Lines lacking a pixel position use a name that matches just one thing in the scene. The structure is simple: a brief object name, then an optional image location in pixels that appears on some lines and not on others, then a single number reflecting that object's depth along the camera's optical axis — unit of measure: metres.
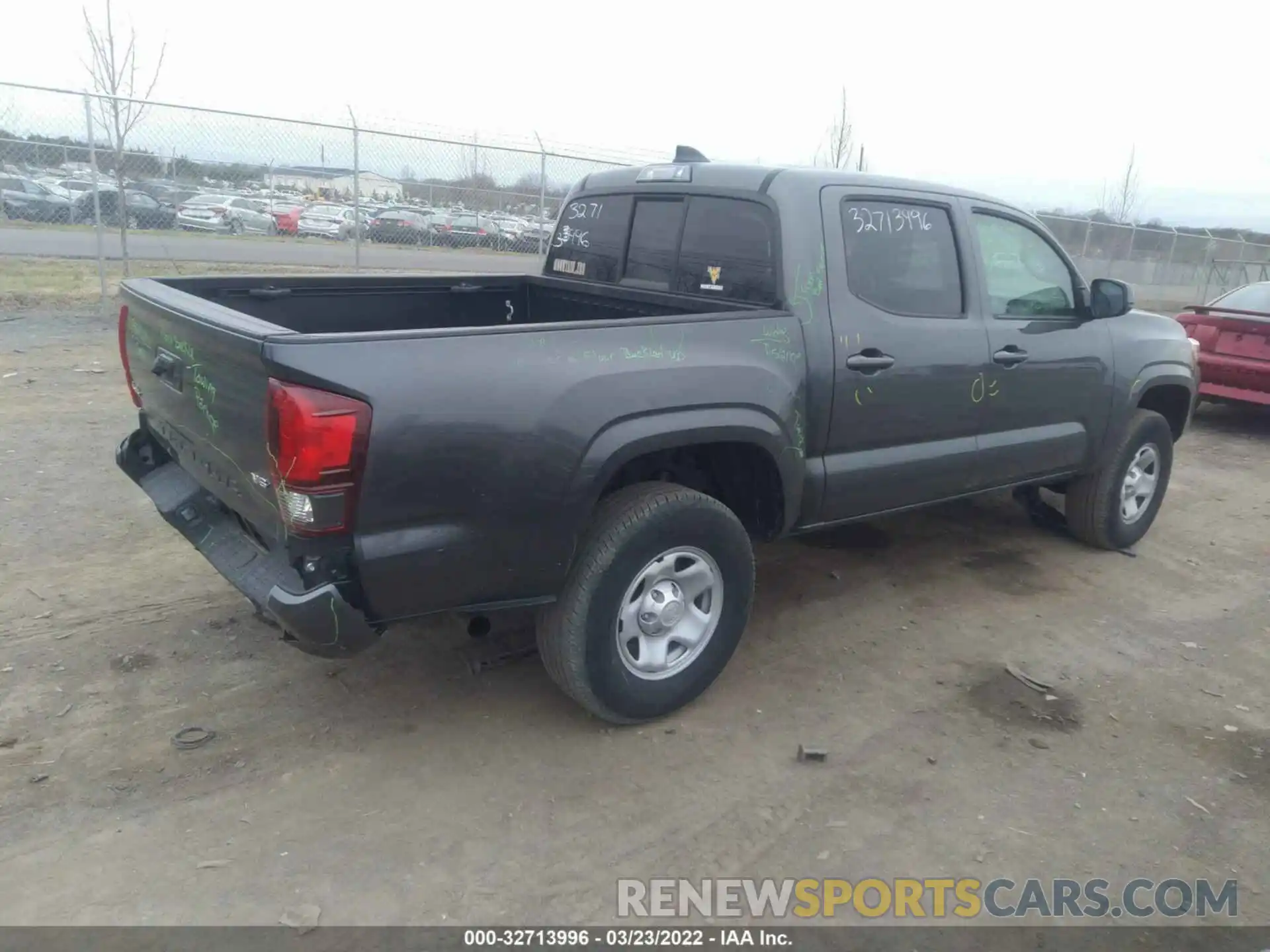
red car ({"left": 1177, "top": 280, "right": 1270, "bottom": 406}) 8.91
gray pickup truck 2.80
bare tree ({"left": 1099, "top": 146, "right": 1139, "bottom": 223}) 26.52
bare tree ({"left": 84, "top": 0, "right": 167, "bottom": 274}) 9.77
